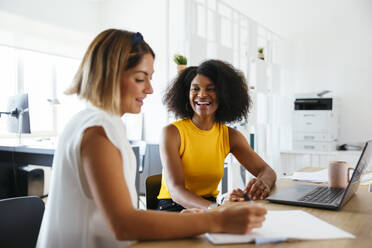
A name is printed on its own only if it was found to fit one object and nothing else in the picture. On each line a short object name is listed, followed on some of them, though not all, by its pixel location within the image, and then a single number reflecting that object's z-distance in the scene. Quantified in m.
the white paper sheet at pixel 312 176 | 1.61
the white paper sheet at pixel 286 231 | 0.79
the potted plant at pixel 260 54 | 3.92
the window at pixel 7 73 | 4.56
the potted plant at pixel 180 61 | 2.93
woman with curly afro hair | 1.62
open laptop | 1.11
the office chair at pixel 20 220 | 1.10
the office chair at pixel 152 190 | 1.72
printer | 3.71
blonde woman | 0.78
